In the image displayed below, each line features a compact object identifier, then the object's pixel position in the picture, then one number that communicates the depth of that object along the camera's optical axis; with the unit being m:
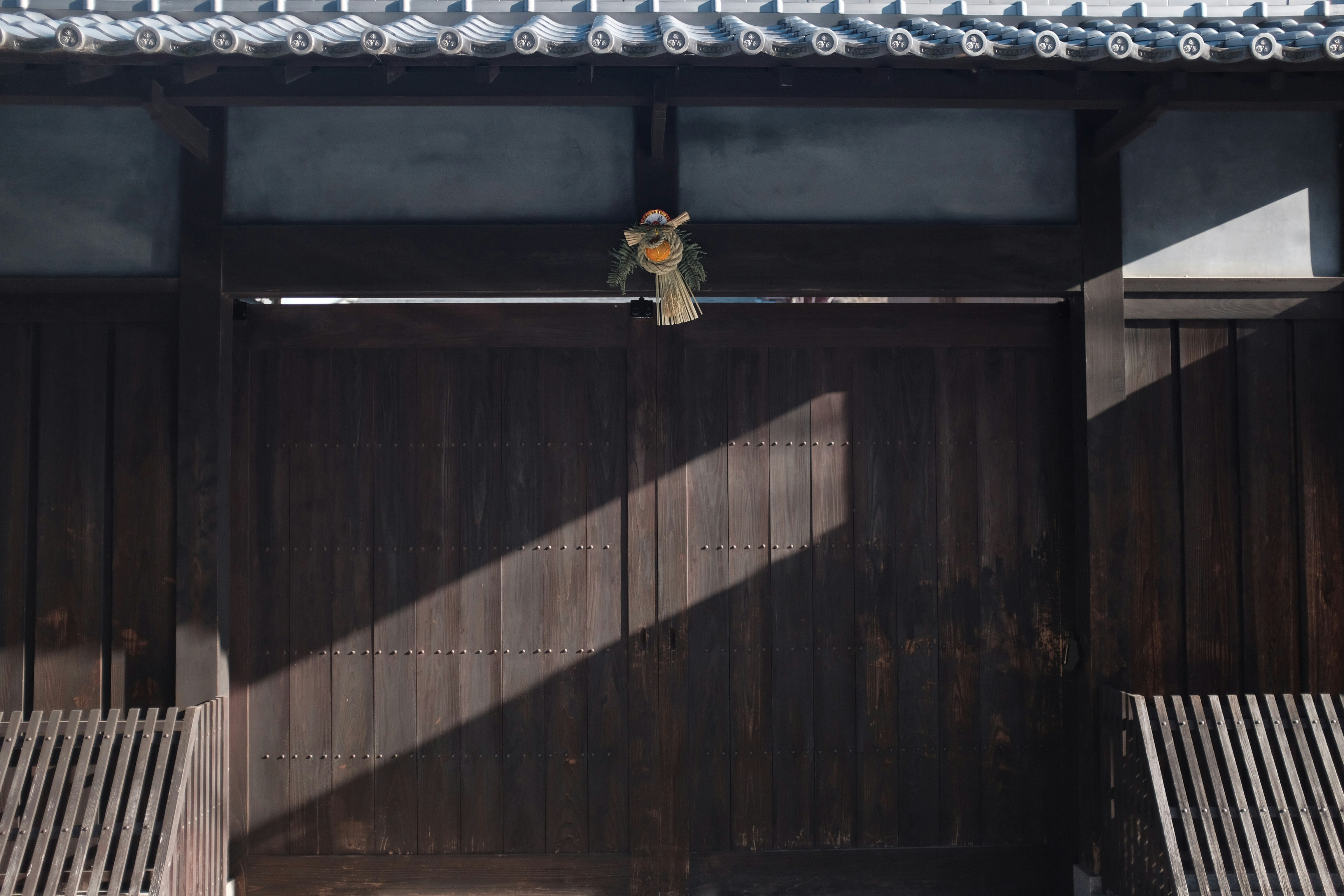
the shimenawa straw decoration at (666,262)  4.15
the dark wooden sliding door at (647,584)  4.46
